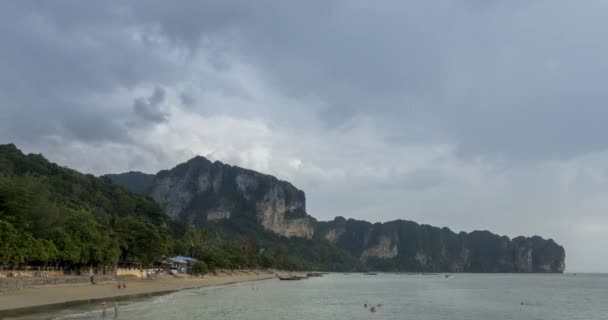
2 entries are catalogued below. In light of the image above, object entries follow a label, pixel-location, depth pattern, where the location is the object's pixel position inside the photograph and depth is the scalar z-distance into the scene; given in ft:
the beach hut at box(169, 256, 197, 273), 395.55
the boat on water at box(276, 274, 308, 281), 503.20
